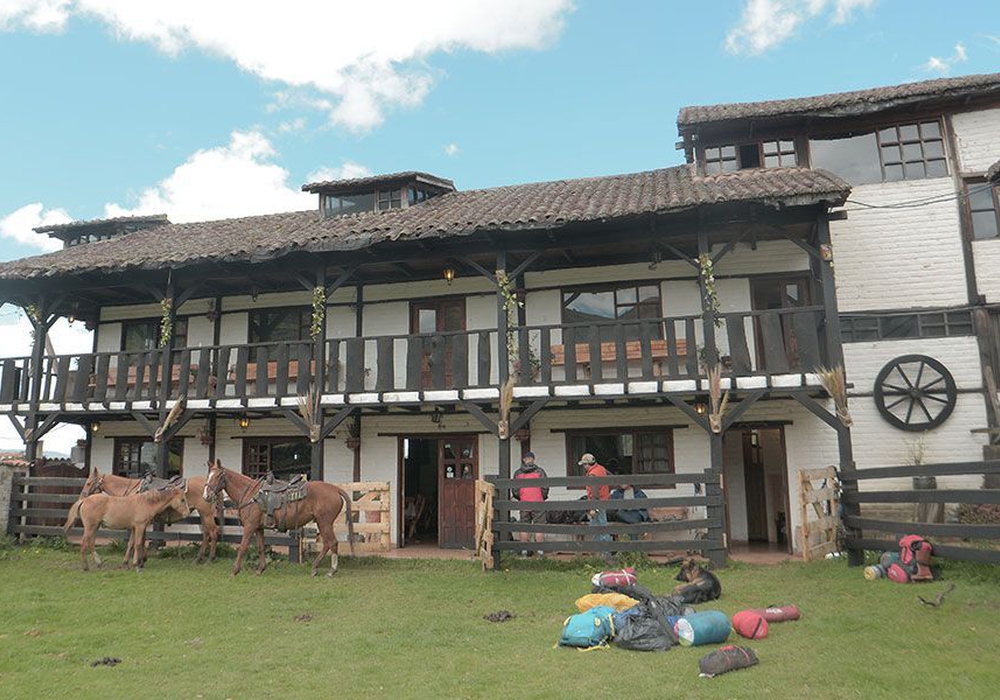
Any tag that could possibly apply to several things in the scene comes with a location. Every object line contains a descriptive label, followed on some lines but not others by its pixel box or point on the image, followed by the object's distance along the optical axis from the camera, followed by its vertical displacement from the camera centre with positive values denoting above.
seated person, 11.52 -0.96
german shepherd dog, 8.47 -1.65
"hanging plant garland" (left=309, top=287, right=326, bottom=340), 13.98 +2.93
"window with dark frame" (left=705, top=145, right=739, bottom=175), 15.58 +6.52
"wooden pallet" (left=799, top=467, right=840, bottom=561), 10.84 -1.01
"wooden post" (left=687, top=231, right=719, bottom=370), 12.06 +2.24
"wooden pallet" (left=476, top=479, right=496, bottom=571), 11.22 -1.11
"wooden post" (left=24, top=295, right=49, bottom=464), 15.64 +1.39
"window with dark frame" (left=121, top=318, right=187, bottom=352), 17.91 +3.25
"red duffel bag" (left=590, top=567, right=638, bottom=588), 8.70 -1.55
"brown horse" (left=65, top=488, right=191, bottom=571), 12.04 -0.85
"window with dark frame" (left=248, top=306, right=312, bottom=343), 16.69 +3.24
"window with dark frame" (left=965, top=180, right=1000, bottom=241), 14.05 +4.84
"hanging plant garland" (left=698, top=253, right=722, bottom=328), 12.23 +3.08
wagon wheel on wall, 13.47 +1.11
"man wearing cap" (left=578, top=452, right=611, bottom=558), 11.36 -0.63
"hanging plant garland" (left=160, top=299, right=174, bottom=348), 15.18 +3.04
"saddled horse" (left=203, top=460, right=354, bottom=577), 11.55 -0.79
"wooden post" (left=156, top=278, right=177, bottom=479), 14.60 +1.31
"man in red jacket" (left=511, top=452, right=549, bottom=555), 11.69 -0.61
